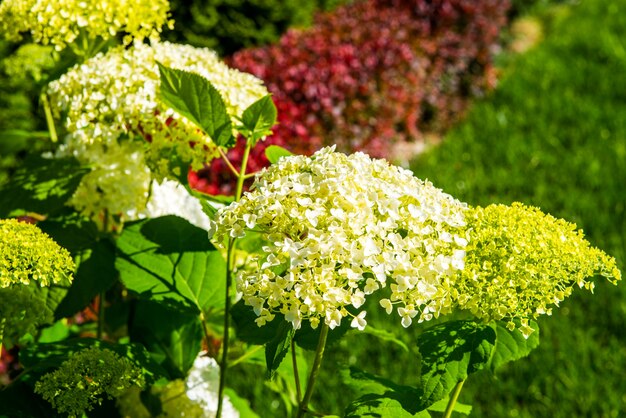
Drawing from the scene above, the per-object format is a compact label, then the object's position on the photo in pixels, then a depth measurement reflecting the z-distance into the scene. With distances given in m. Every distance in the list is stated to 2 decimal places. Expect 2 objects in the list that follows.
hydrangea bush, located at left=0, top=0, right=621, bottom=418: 1.18
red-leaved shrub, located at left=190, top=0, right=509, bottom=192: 4.98
